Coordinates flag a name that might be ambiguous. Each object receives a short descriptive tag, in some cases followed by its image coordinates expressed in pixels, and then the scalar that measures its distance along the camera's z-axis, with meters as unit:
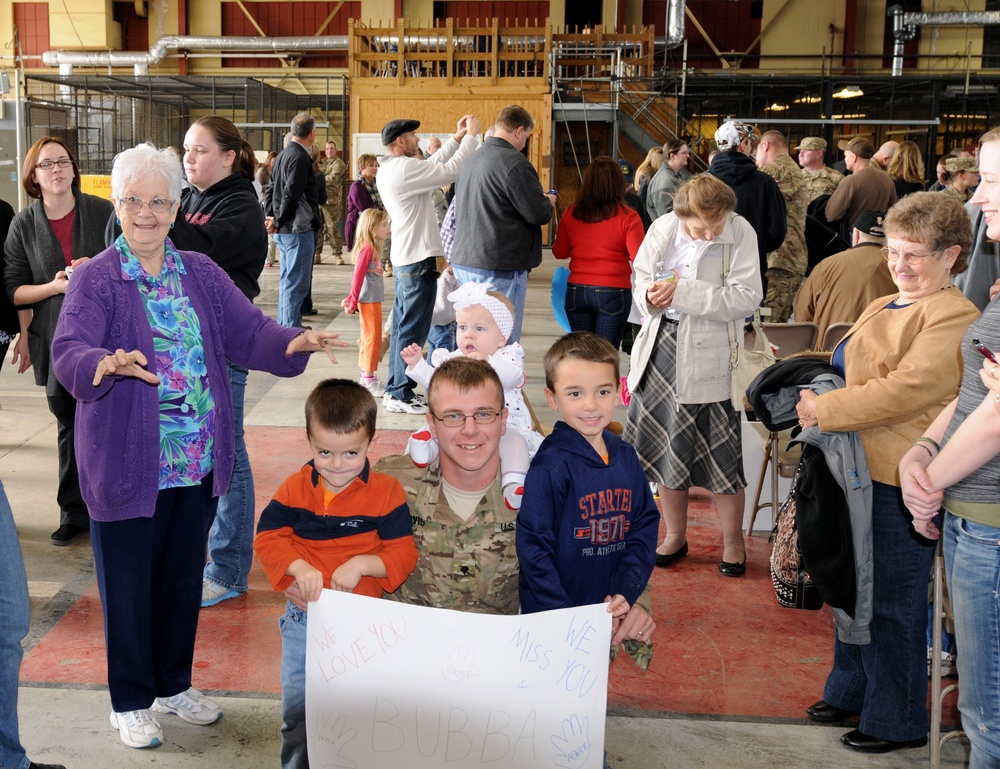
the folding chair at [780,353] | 4.50
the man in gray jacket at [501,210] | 6.27
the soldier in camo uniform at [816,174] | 8.46
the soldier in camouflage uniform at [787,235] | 7.55
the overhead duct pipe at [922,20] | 22.11
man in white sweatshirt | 7.08
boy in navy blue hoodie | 2.51
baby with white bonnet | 3.61
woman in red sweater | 5.82
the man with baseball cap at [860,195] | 7.30
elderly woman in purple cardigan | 2.69
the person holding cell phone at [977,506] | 2.13
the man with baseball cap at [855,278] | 4.90
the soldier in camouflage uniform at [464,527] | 2.60
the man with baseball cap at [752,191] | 6.07
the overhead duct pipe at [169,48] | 25.20
